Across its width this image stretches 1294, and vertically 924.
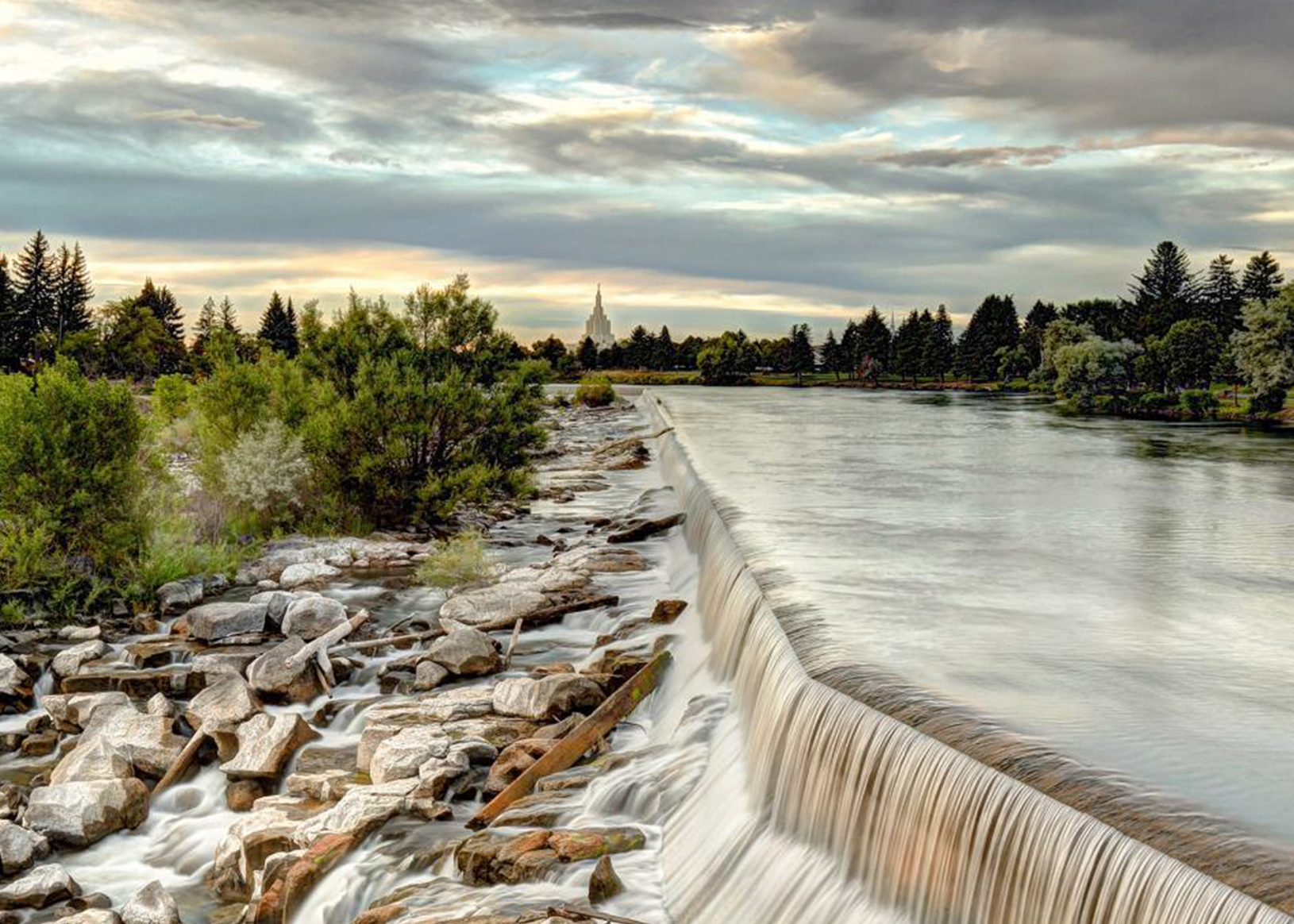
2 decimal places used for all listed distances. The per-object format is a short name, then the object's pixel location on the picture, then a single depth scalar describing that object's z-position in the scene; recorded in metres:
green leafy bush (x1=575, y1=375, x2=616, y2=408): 93.00
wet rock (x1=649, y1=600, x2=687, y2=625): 16.41
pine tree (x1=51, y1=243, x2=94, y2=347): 105.19
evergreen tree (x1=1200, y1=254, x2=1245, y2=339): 115.86
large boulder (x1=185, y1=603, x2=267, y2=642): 16.36
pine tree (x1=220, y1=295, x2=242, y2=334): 151.75
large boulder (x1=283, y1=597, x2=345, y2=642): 16.48
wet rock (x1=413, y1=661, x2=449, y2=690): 14.18
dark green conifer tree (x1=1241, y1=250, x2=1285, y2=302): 127.44
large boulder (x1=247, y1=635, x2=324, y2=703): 13.91
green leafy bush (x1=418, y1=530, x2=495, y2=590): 19.64
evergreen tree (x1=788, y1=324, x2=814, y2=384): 160.50
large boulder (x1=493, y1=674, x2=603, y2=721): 12.59
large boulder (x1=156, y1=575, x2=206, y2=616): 18.22
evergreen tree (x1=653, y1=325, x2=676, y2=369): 177.00
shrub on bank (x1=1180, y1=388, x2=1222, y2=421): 71.31
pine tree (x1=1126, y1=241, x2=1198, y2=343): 141.38
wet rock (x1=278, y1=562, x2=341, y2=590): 20.06
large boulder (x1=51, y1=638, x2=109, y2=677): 14.83
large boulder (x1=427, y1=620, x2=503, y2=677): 14.46
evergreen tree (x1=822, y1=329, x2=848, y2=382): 155.18
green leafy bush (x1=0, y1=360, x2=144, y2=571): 18.41
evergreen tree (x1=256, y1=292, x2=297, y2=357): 121.62
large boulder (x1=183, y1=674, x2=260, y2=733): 12.76
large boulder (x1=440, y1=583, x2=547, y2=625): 16.94
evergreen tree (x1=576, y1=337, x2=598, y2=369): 177.25
